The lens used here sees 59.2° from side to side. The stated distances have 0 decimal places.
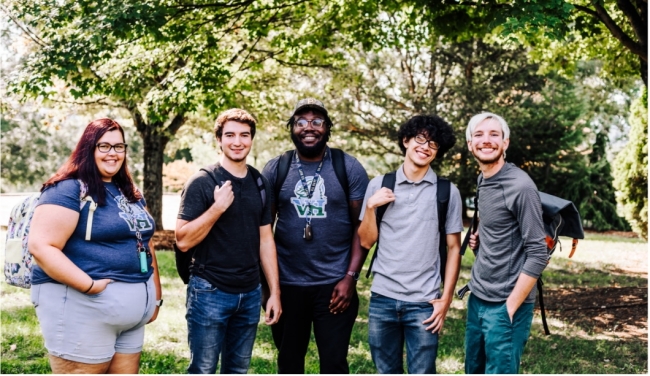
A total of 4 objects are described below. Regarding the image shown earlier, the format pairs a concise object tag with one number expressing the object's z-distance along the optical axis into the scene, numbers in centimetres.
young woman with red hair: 297
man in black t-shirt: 352
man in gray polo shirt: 359
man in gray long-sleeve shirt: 332
